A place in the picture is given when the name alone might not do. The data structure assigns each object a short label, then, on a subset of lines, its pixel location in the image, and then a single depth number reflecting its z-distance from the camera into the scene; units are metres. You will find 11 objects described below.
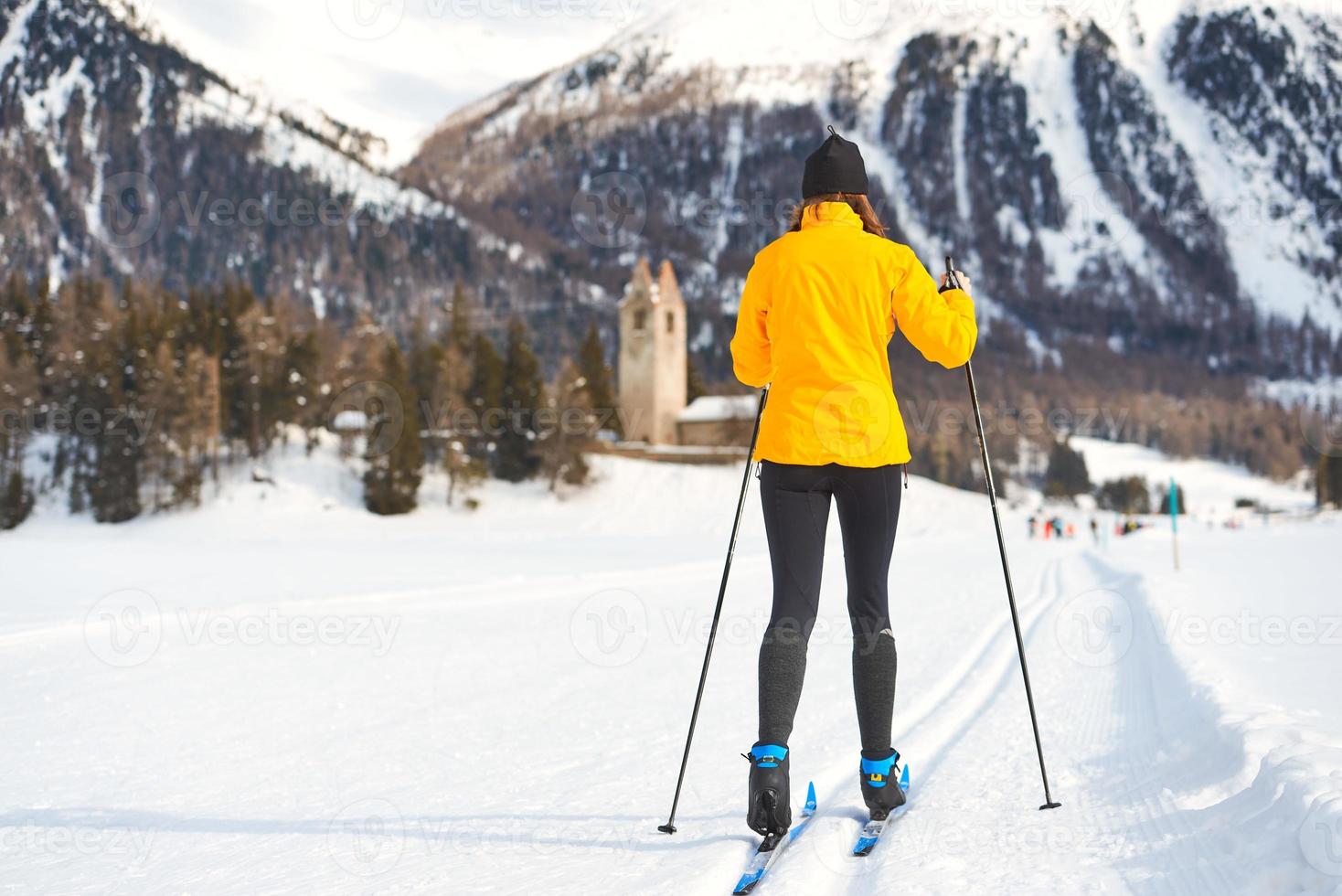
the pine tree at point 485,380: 62.47
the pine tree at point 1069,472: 139.25
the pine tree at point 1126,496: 129.88
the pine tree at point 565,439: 59.84
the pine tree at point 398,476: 52.91
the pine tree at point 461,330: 67.69
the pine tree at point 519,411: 61.25
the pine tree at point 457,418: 56.03
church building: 83.75
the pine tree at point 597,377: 71.75
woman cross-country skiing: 3.11
